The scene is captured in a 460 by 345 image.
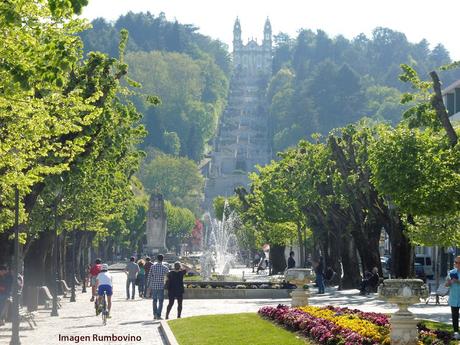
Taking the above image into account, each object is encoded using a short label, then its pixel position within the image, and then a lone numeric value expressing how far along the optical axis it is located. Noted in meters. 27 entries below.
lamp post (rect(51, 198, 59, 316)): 39.12
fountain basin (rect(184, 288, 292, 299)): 51.62
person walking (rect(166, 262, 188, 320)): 35.88
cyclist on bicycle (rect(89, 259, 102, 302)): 44.00
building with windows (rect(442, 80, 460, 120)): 97.00
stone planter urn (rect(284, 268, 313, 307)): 31.83
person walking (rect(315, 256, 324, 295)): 55.09
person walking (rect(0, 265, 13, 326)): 30.59
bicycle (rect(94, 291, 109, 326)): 33.53
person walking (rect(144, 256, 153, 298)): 48.69
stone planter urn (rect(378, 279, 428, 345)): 19.95
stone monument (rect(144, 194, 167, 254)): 107.69
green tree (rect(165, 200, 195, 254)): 177.75
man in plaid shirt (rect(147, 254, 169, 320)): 35.94
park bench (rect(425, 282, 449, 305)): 44.72
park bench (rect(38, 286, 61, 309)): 45.12
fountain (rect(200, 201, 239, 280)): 65.50
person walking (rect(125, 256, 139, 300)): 50.50
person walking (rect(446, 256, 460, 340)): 26.86
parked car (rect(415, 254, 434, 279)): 79.38
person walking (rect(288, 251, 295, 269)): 66.75
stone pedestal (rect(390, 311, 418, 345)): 19.91
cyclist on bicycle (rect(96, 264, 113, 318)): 35.44
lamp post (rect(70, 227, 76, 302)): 50.12
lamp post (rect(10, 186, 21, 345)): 26.50
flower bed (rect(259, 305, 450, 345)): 21.41
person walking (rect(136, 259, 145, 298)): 53.49
